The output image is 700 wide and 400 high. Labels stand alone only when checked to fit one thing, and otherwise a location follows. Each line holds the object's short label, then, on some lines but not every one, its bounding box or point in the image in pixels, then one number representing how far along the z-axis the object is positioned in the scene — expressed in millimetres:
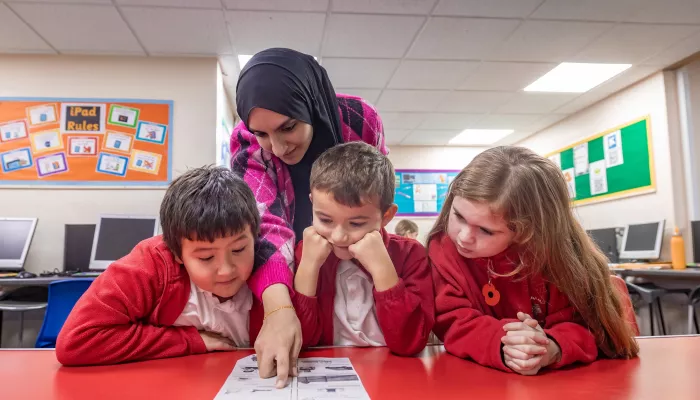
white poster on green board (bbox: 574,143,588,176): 5195
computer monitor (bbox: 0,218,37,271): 3166
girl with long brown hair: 888
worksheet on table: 636
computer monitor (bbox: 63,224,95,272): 3225
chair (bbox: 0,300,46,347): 2701
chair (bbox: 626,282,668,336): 3490
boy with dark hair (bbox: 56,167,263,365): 853
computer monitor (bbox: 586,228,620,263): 4476
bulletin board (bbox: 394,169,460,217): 6742
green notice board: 4336
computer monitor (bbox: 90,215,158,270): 3143
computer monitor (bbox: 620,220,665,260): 4008
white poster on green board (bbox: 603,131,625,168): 4641
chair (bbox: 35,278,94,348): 1842
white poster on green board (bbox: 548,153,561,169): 5683
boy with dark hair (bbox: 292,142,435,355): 924
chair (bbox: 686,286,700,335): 3273
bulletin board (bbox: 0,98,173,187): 3516
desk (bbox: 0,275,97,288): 2736
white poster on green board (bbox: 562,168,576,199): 5449
